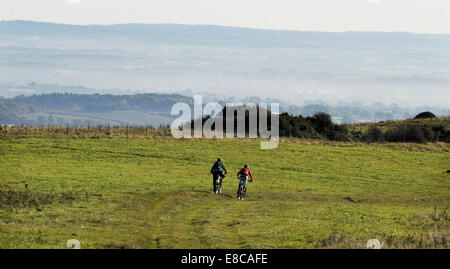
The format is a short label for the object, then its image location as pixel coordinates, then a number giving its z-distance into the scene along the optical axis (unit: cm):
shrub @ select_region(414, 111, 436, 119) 15560
